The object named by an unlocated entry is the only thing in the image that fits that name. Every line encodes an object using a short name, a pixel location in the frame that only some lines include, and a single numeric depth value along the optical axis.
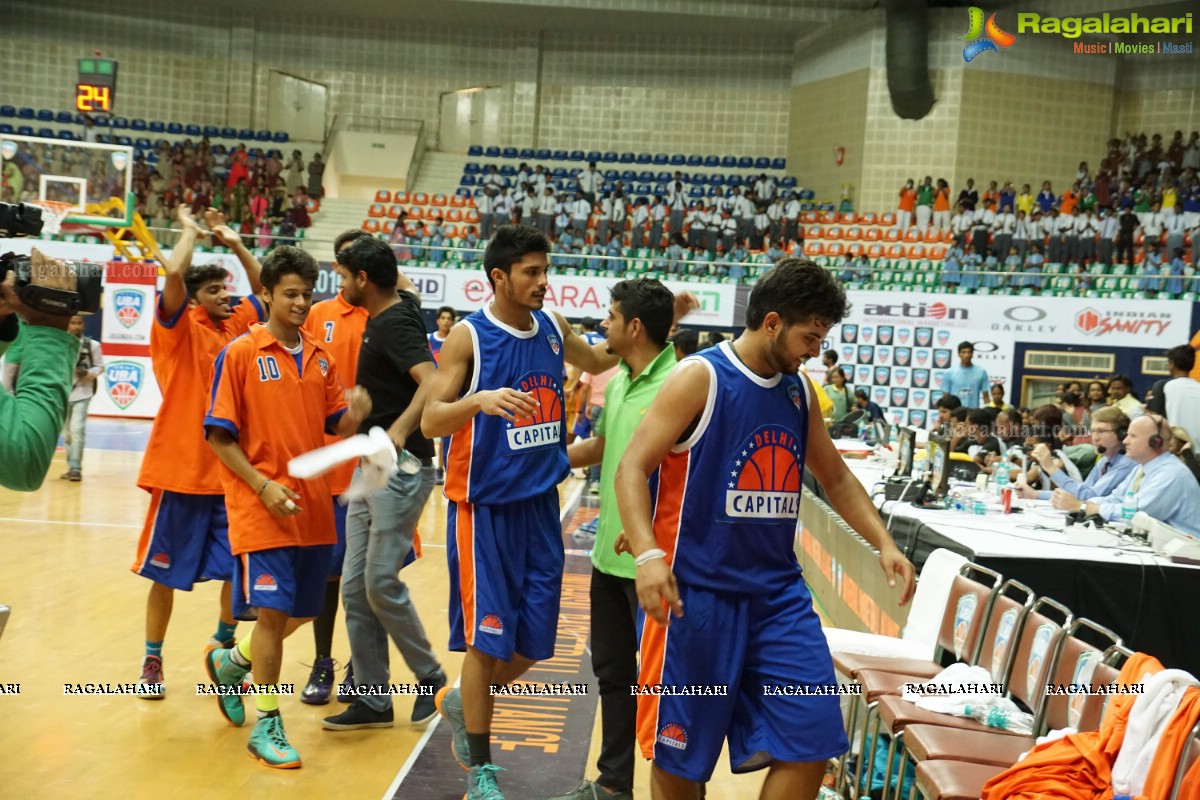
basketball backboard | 13.45
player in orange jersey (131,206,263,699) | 5.01
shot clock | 25.62
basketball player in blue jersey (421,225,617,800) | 4.04
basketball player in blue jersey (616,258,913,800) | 3.13
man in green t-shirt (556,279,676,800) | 4.25
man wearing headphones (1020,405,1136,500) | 7.89
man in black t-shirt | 4.81
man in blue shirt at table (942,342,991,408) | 16.69
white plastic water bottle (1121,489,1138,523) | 7.12
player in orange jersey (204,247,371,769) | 4.43
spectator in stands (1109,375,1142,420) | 11.61
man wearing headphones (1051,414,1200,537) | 6.85
